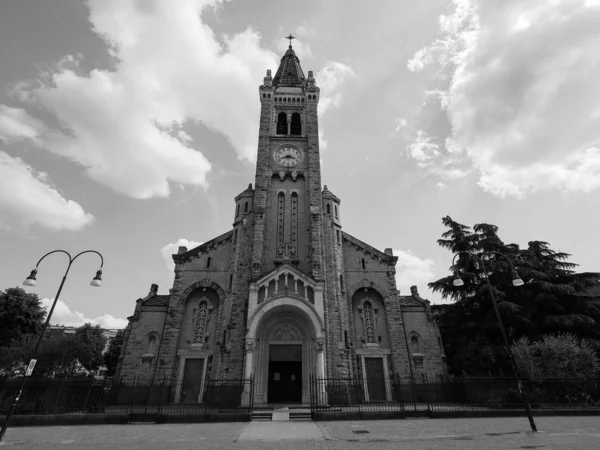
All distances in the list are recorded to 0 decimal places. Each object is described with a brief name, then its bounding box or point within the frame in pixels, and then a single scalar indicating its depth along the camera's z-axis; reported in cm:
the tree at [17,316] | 3225
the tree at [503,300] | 2319
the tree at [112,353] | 5506
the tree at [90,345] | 3297
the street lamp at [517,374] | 1140
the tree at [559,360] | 1825
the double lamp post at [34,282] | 1075
